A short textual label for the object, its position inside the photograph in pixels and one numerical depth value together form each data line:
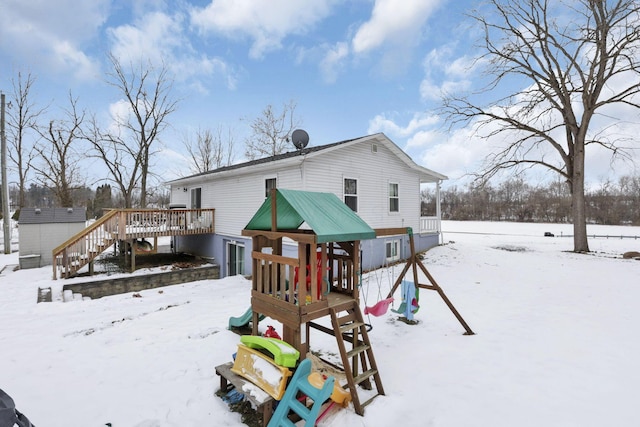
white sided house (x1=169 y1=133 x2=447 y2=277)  10.06
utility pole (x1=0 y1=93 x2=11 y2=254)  14.07
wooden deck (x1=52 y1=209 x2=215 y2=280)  9.94
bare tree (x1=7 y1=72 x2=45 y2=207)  19.03
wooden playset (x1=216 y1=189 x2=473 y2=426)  3.16
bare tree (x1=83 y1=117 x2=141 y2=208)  20.38
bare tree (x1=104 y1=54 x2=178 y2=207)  20.33
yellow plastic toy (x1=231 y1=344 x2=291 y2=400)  2.92
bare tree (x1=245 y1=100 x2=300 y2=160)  26.22
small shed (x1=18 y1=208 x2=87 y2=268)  11.64
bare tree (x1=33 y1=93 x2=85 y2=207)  20.03
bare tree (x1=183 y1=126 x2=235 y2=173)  28.69
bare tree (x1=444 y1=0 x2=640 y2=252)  12.52
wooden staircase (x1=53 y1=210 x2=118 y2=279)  9.72
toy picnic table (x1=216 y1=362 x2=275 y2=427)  2.88
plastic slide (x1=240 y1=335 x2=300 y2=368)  3.00
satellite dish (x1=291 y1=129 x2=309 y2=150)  11.51
